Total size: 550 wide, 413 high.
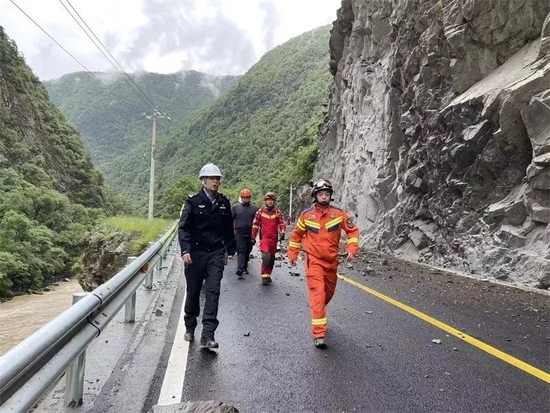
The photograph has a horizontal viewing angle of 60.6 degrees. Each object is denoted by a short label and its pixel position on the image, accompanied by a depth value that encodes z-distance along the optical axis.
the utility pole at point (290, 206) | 55.45
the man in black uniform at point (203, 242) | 5.51
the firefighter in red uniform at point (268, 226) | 11.12
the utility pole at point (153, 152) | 33.22
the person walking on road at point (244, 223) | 12.12
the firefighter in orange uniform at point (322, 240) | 5.84
